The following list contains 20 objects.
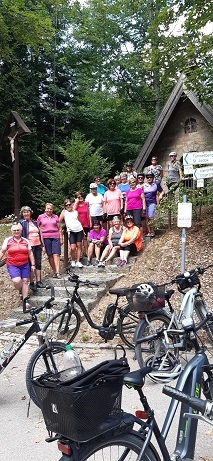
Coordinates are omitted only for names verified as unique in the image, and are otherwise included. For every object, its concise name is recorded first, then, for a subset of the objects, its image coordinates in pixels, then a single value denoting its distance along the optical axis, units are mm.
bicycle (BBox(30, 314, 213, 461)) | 1864
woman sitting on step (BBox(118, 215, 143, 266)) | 8898
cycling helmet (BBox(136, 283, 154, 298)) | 4750
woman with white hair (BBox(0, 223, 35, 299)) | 7242
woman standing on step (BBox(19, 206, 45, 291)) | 8078
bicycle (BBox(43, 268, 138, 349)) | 5762
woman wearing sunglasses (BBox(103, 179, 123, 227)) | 9828
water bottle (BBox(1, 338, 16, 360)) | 4438
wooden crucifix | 10797
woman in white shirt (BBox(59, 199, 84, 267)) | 9172
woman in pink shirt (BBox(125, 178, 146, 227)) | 9523
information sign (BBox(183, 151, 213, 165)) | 6723
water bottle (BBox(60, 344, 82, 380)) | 2770
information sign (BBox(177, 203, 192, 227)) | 6438
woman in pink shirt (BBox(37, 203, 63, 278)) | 8516
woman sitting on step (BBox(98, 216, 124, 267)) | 9125
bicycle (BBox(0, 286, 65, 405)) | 4238
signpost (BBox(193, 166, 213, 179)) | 6727
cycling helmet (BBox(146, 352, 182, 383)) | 3921
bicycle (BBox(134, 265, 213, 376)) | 4699
